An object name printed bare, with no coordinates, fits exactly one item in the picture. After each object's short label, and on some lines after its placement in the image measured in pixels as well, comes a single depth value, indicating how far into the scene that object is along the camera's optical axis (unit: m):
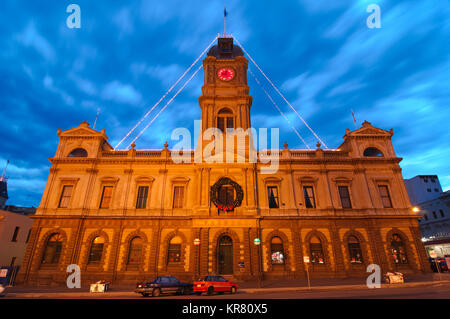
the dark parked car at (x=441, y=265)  24.51
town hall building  23.42
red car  15.80
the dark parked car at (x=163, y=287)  15.26
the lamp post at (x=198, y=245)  20.89
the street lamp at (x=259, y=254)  20.95
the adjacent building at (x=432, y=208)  38.86
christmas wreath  24.39
